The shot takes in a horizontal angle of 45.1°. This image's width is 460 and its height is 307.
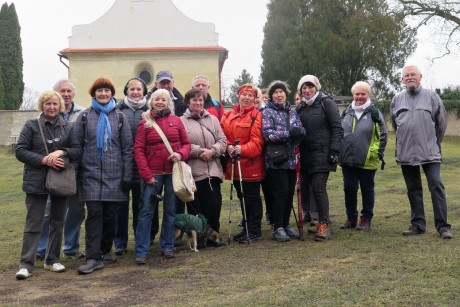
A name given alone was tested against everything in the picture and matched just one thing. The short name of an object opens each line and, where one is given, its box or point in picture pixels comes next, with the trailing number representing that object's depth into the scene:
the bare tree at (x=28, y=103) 66.44
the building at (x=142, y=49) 28.75
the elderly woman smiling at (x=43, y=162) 5.51
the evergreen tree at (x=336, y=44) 40.16
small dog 6.37
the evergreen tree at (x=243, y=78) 74.23
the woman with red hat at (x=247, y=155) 6.63
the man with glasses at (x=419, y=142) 6.51
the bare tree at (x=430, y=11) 29.62
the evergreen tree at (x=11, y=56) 42.22
